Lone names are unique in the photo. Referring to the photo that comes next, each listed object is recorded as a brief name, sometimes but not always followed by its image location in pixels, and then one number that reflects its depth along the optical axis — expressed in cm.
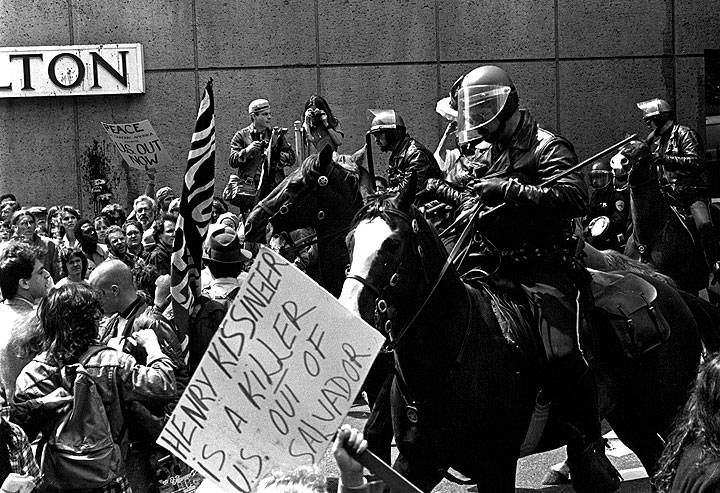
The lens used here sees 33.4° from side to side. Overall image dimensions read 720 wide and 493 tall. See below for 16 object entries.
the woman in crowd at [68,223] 1337
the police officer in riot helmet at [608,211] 1210
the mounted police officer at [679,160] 1264
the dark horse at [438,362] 546
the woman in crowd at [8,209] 1420
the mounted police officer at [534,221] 589
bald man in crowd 558
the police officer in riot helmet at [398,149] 896
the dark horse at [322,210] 823
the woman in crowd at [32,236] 1206
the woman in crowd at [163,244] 936
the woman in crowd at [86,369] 514
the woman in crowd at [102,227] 1325
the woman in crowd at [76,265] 1012
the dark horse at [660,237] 1141
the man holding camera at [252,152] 1296
